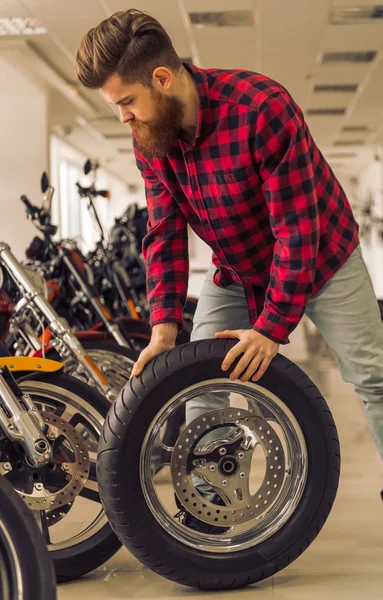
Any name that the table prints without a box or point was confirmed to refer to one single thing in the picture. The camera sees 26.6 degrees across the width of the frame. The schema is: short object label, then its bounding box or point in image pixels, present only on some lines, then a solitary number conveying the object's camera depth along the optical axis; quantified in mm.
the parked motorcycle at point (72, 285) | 4020
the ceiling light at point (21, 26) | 8867
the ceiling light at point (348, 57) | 10125
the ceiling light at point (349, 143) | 17428
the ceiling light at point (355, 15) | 8344
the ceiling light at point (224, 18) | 8539
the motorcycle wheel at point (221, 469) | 2064
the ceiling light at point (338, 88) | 11852
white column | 10414
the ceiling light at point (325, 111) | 13634
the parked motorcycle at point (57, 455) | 2090
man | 1986
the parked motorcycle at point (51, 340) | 2797
